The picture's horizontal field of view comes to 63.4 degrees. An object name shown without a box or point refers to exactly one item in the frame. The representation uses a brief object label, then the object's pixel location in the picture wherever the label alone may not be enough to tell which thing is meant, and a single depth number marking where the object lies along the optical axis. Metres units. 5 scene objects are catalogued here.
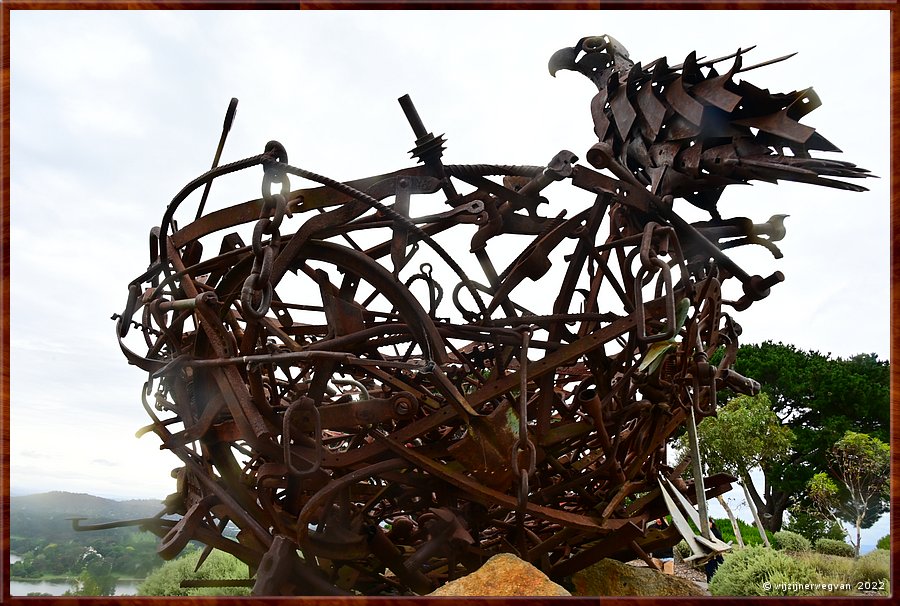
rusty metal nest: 2.29
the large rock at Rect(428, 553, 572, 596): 2.18
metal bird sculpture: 2.59
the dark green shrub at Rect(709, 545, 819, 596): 3.22
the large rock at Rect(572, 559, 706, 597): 3.29
